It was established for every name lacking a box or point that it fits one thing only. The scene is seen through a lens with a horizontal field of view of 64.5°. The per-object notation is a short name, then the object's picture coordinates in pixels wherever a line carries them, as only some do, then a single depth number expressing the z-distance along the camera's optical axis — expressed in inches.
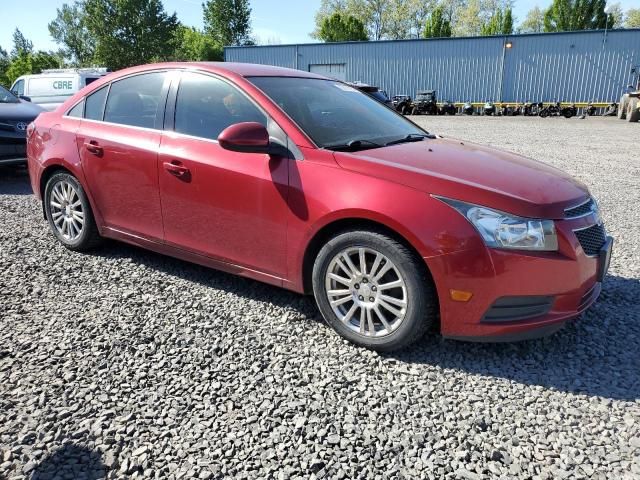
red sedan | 105.1
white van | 547.8
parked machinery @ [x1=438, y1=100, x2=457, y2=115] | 1284.4
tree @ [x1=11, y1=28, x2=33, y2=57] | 3873.0
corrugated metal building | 1234.0
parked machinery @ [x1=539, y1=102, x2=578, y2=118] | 1159.0
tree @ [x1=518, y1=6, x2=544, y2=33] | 2977.9
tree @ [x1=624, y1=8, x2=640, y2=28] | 3035.4
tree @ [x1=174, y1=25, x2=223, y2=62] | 2618.1
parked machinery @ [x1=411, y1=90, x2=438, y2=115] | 1268.5
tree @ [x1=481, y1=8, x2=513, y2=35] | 2440.9
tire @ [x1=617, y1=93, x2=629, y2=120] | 1010.7
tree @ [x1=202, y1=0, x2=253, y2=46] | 2844.5
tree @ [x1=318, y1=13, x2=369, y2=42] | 2450.8
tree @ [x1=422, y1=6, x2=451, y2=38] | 2460.6
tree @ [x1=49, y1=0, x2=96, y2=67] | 3272.6
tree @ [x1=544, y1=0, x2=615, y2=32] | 2201.0
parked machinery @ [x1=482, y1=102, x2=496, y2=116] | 1253.7
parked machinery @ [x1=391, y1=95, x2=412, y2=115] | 1257.4
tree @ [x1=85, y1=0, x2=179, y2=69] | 2293.3
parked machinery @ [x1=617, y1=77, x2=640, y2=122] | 935.7
